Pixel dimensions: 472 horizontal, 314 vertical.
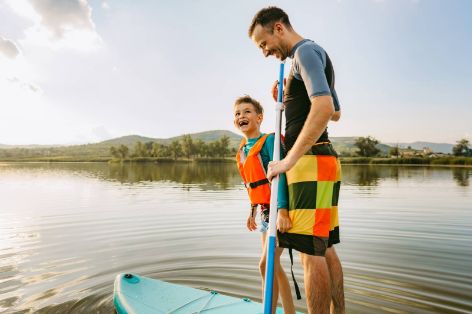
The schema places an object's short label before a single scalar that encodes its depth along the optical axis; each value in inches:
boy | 149.8
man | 101.2
